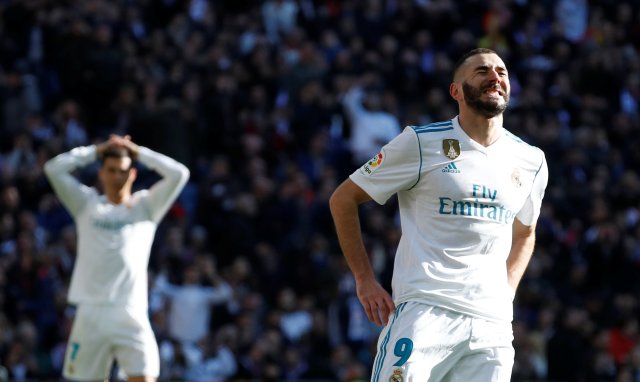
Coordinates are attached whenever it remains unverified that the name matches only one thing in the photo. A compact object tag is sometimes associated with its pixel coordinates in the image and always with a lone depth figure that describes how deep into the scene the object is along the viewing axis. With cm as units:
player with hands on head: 2166
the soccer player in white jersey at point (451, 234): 1314
